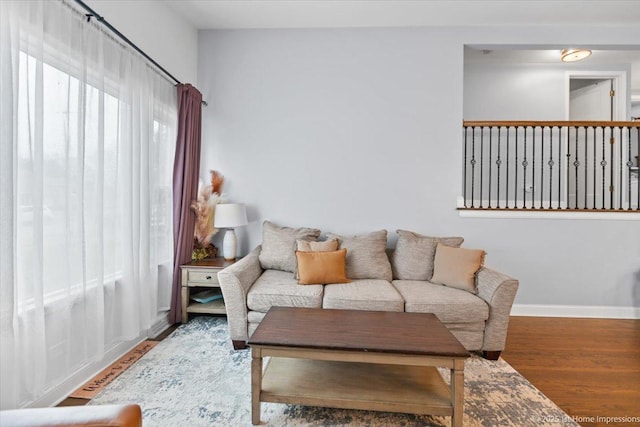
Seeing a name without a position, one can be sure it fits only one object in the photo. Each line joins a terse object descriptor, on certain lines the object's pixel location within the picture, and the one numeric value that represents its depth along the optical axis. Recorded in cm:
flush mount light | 387
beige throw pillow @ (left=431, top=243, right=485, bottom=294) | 266
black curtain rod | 190
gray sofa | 238
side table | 297
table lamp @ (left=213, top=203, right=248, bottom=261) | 320
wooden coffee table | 155
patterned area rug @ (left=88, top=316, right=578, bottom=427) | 168
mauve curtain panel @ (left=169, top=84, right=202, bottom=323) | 299
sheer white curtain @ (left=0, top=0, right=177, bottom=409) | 148
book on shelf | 302
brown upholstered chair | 95
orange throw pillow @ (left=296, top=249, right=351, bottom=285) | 275
